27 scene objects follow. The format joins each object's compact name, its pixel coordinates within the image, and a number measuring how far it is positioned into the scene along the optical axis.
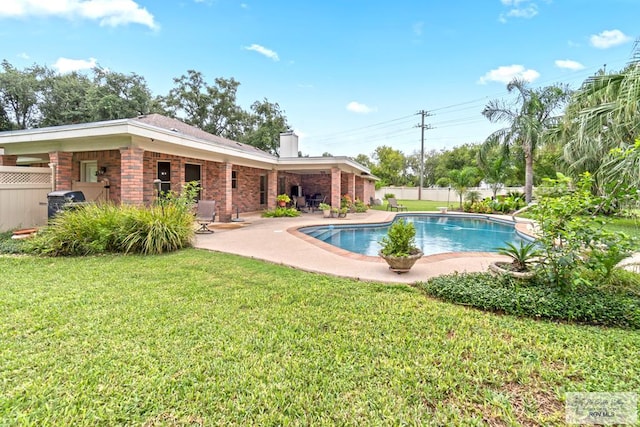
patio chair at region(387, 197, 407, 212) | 22.70
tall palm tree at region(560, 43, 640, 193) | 3.78
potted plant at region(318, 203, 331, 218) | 16.05
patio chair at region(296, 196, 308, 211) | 20.88
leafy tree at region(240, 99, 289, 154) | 30.62
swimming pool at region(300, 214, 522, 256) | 10.52
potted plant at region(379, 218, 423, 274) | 5.60
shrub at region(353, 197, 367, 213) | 19.30
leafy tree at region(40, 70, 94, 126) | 23.77
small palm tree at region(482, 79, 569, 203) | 18.64
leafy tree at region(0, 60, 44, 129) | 22.64
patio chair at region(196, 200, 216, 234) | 10.57
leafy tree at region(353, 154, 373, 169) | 51.09
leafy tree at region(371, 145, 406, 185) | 44.53
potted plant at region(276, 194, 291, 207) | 17.03
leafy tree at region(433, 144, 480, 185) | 38.88
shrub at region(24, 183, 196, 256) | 6.94
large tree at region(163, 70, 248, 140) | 30.22
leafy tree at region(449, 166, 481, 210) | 21.69
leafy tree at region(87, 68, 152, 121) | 22.77
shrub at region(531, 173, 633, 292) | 3.81
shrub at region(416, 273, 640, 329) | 3.62
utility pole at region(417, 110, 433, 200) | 36.34
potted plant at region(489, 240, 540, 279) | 4.45
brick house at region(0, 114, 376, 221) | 9.01
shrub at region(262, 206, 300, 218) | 15.96
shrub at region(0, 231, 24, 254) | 7.14
